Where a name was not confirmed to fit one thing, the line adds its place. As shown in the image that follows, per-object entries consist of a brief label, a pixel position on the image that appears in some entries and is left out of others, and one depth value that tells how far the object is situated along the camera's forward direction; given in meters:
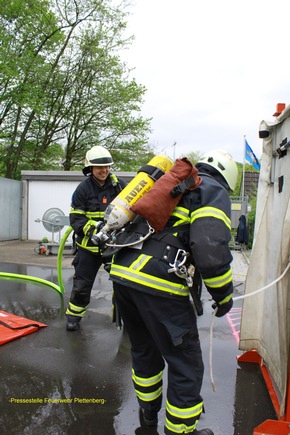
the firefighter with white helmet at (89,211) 4.13
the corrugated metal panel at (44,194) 14.31
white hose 2.39
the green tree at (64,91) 16.30
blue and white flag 14.28
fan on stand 9.57
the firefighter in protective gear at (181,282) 2.10
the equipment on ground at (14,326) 4.08
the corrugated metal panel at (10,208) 13.88
